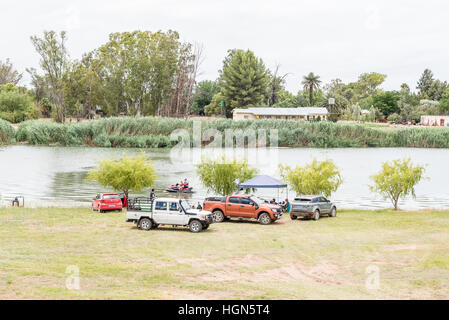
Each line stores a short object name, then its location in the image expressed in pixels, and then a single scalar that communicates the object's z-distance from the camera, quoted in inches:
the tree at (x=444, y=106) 6727.4
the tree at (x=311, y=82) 6756.9
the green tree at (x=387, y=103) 7062.0
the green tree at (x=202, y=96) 7012.8
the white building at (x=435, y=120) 6232.3
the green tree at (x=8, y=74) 7445.9
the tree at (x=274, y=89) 6845.5
